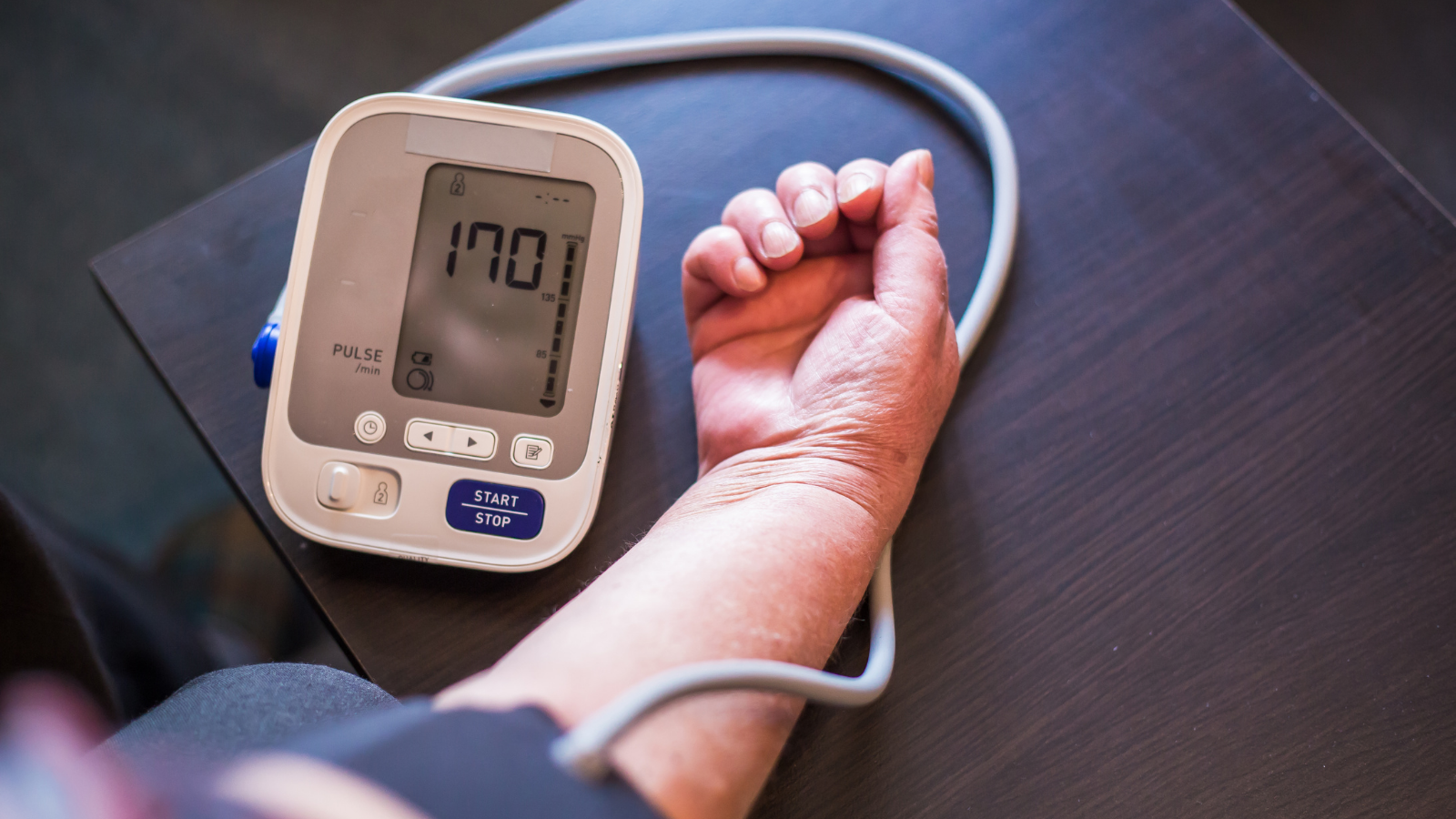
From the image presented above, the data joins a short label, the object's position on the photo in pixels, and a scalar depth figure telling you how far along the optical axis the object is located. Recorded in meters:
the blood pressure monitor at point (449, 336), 0.43
